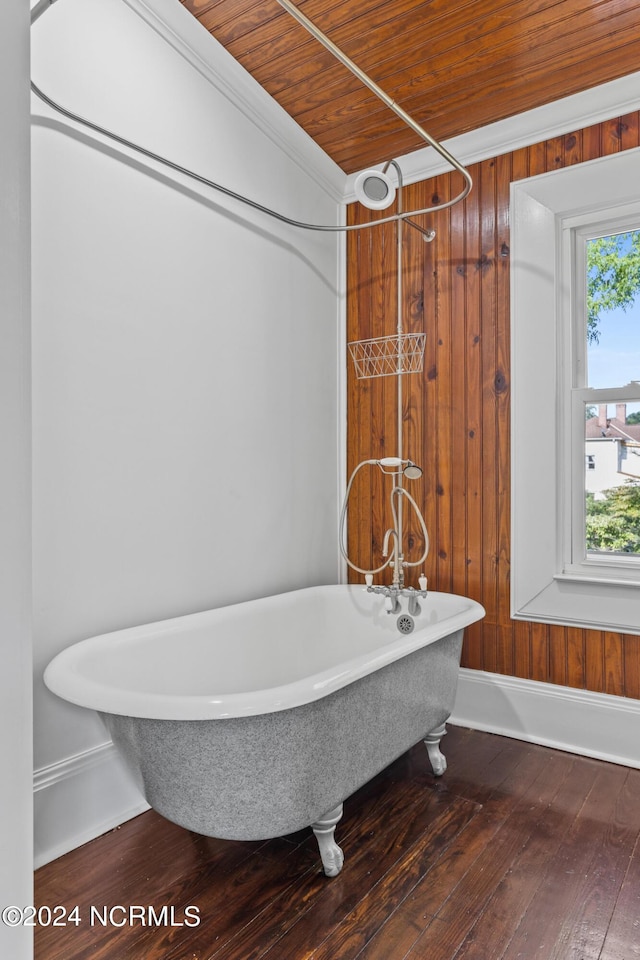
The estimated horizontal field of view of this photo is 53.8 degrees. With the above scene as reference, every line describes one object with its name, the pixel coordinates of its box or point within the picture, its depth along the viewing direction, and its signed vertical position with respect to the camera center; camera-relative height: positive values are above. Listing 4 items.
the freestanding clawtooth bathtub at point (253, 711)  1.42 -0.63
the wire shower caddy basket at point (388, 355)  2.87 +0.57
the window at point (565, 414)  2.46 +0.24
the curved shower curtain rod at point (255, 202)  1.71 +1.09
